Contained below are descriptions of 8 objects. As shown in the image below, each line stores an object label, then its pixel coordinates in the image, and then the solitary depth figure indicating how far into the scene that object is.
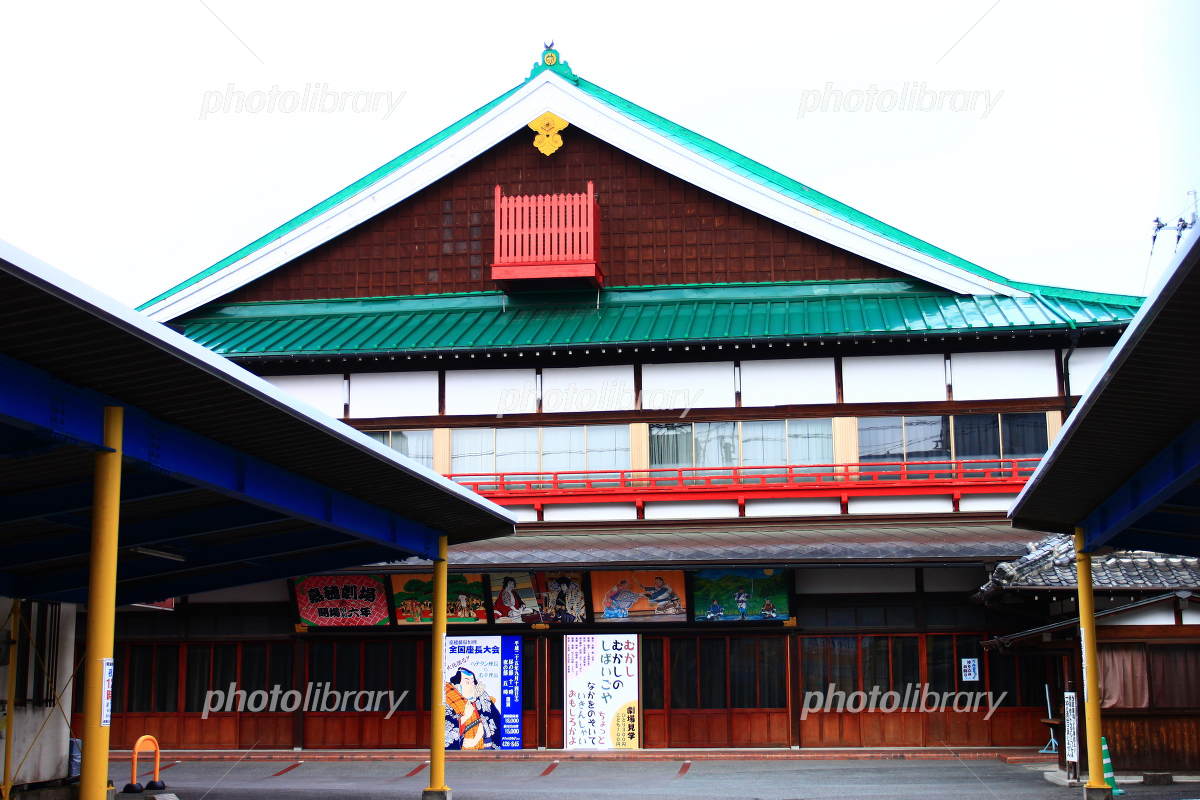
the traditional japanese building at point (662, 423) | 26.64
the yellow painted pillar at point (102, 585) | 10.68
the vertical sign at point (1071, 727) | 20.41
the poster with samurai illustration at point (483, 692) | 27.02
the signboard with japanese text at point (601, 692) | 26.81
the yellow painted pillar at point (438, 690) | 18.81
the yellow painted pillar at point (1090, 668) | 17.98
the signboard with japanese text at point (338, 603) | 27.91
